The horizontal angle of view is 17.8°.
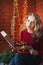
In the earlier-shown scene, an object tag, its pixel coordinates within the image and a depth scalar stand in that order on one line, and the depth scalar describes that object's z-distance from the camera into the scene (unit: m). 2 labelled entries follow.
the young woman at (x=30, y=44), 1.39
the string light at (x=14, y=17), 2.29
